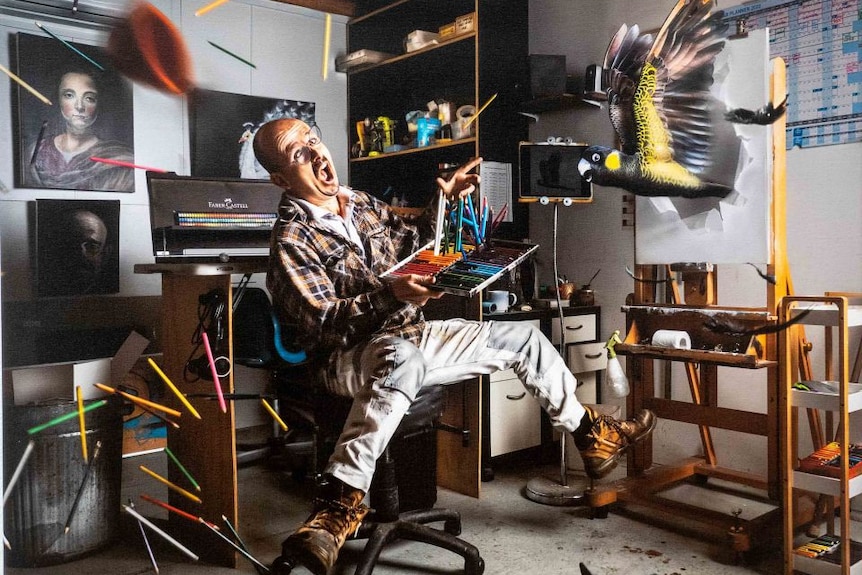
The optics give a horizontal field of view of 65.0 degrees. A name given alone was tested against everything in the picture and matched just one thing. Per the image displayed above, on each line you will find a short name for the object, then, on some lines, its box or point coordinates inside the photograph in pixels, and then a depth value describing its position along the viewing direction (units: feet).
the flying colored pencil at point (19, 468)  6.24
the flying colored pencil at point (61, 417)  6.26
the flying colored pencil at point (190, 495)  6.38
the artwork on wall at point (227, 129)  10.68
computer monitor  8.27
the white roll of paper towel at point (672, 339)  6.96
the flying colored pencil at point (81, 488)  6.36
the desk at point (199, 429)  6.31
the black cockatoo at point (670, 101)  6.81
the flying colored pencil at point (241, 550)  5.82
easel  6.48
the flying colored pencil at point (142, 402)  5.55
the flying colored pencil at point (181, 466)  6.51
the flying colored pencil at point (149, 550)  6.15
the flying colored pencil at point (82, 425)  5.84
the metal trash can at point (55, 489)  6.32
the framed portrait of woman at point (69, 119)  8.70
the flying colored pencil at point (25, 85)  8.52
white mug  8.61
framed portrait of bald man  9.36
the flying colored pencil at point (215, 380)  5.73
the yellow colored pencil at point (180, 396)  6.31
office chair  5.77
